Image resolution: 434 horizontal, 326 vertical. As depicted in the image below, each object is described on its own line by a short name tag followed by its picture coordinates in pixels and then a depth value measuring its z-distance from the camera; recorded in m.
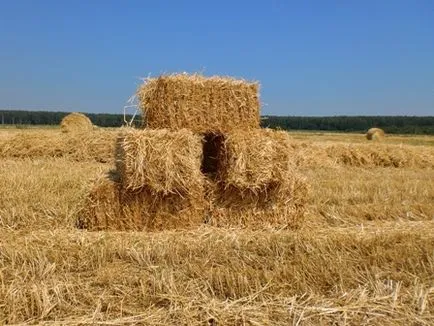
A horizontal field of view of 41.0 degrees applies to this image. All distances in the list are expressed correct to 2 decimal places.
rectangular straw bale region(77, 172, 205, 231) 7.43
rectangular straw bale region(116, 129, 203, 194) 7.19
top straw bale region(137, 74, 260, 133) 7.81
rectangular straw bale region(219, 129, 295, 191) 7.45
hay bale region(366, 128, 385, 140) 36.56
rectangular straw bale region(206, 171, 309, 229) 7.80
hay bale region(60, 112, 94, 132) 24.63
